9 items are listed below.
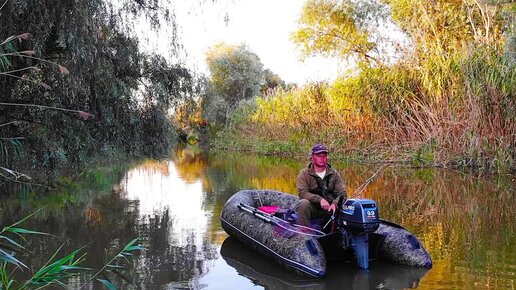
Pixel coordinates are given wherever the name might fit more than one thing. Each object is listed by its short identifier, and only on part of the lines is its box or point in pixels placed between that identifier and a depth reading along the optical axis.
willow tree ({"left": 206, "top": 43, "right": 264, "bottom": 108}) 37.47
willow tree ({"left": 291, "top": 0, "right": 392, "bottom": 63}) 22.56
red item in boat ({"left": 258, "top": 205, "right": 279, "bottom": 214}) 7.47
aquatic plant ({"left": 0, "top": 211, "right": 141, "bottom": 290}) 2.67
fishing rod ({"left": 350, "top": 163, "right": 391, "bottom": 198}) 10.58
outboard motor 5.39
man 6.23
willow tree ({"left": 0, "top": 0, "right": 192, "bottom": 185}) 6.70
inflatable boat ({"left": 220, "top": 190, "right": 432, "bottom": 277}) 5.41
